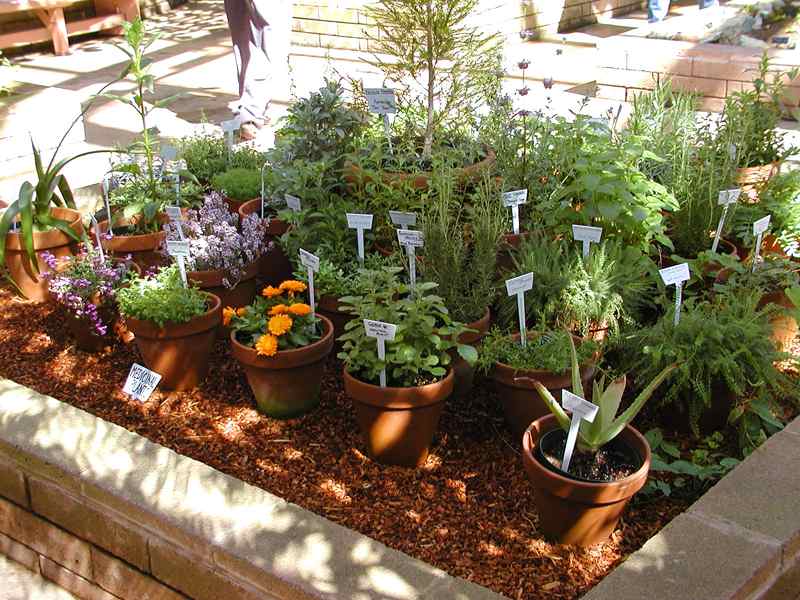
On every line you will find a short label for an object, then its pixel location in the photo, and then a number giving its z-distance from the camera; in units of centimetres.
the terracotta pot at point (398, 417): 283
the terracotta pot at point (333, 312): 349
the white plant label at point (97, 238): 369
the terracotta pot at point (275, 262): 403
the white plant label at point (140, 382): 332
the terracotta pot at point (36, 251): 402
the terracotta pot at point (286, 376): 309
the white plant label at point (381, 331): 277
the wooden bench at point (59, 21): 925
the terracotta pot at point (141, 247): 396
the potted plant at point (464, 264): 327
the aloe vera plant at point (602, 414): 254
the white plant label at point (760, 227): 353
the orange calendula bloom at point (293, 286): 325
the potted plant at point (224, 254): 368
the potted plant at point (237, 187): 440
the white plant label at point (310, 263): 321
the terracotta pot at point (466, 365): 319
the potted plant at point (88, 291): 354
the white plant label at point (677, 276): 311
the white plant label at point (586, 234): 337
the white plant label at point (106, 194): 394
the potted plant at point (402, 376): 284
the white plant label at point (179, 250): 333
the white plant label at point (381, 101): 413
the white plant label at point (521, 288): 302
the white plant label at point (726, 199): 365
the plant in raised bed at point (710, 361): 296
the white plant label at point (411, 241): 321
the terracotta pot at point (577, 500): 244
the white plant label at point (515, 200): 367
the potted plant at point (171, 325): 328
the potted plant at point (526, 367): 297
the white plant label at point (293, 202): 377
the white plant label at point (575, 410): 243
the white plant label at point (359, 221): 350
